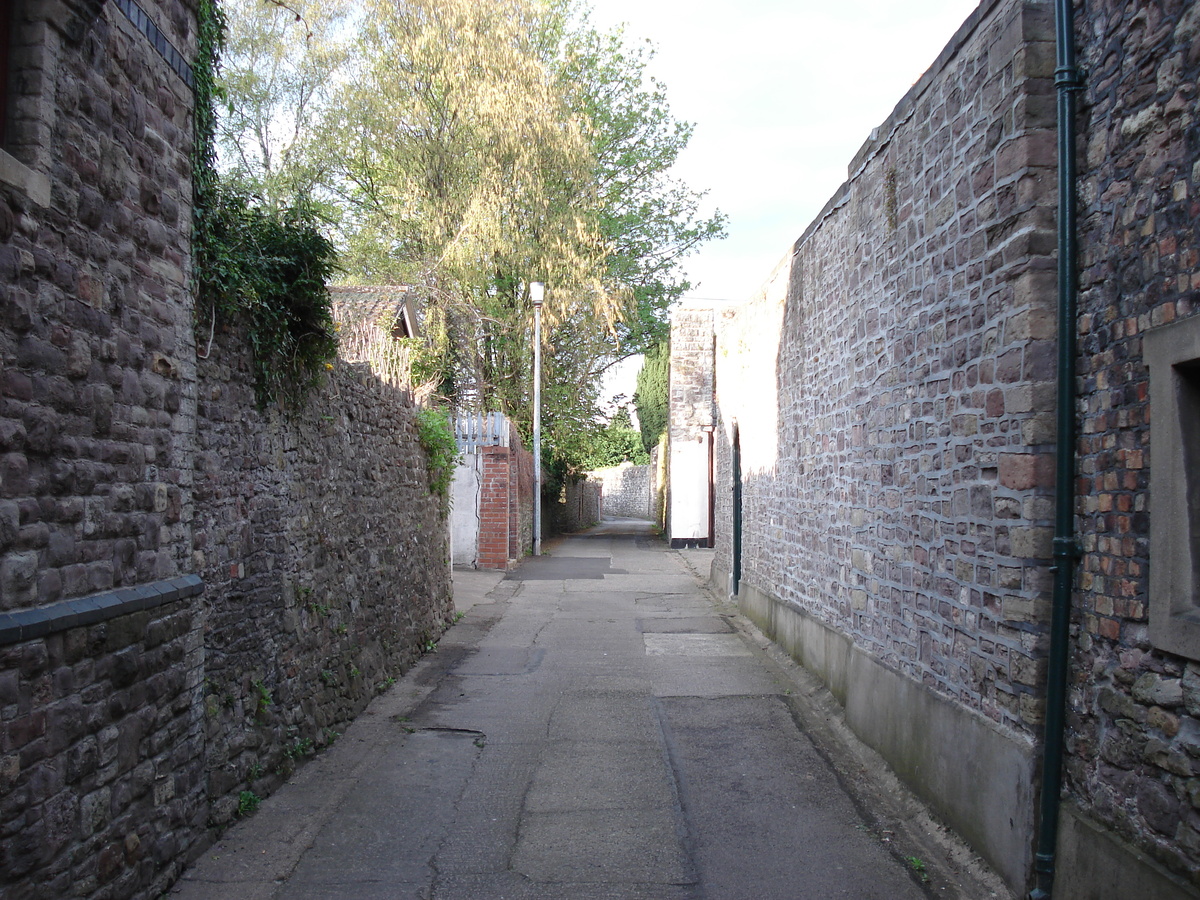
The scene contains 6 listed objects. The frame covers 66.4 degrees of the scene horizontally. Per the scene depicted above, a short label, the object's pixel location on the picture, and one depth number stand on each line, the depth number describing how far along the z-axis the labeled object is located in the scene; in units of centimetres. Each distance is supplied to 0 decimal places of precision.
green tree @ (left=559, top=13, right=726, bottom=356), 2827
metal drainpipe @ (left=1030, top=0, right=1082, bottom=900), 371
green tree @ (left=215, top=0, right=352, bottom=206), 1989
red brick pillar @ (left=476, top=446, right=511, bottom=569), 1773
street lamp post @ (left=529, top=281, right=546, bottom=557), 1962
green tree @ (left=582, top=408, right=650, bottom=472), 4199
